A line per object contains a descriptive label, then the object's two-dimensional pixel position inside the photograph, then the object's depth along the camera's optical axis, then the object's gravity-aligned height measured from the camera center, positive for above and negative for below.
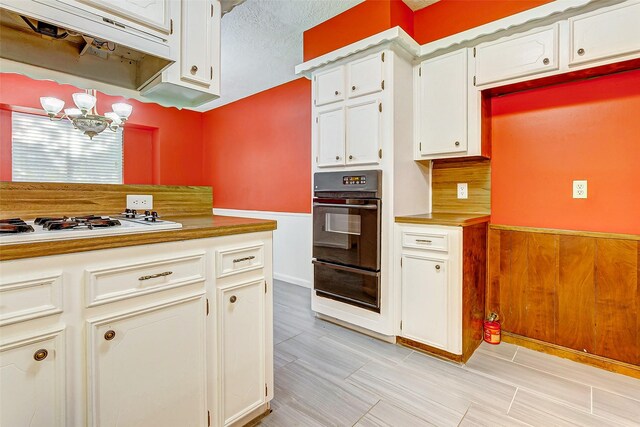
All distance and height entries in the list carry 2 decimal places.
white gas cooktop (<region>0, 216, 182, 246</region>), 0.88 -0.07
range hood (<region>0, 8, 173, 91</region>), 1.33 +0.74
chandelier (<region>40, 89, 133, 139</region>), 2.79 +0.90
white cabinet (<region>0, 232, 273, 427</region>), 0.89 -0.44
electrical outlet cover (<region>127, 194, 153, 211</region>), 1.63 +0.04
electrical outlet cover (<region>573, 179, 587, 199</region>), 2.12 +0.13
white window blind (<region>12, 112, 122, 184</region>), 3.92 +0.75
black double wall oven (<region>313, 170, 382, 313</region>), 2.37 -0.22
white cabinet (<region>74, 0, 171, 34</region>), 1.32 +0.87
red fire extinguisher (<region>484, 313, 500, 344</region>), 2.38 -0.92
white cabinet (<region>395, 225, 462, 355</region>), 2.07 -0.53
